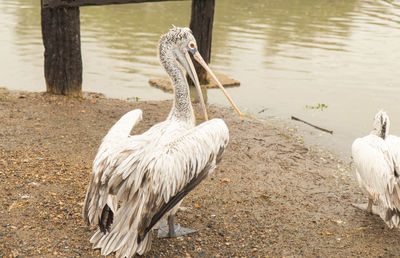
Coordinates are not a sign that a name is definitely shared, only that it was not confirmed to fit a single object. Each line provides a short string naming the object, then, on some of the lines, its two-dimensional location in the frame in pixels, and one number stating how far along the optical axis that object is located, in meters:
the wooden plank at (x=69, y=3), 5.61
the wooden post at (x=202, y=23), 6.76
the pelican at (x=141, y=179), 2.96
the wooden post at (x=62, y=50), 5.77
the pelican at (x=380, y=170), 3.56
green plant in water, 7.03
